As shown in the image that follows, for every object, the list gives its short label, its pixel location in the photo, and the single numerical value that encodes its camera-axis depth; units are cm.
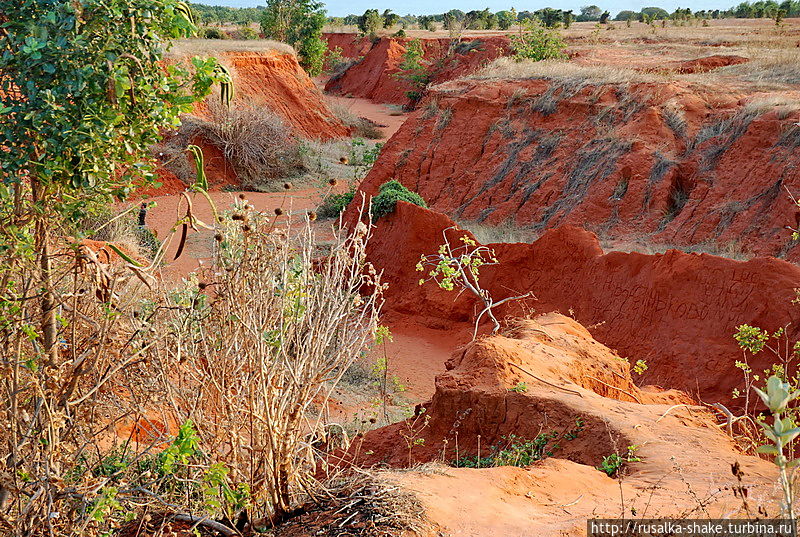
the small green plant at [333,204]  1602
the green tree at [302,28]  3525
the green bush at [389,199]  1298
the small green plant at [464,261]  900
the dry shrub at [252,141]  2061
